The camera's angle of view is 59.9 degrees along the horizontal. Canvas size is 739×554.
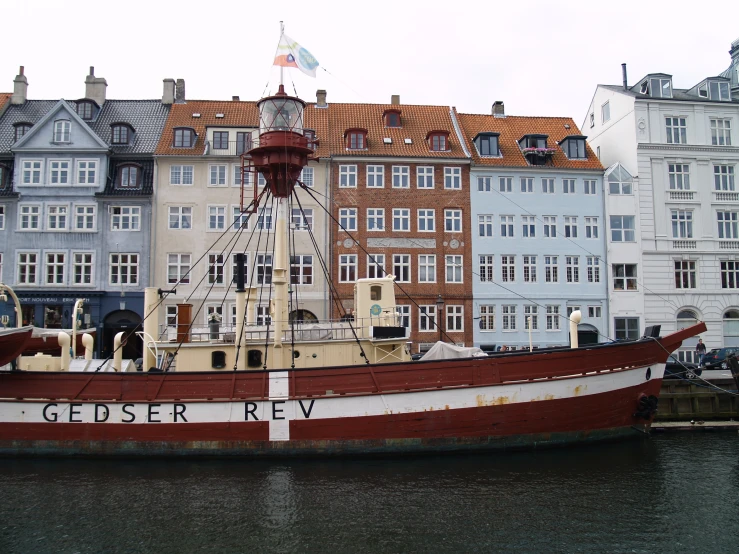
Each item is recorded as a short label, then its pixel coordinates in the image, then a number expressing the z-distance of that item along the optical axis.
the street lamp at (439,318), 36.51
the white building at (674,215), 38.56
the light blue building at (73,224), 36.00
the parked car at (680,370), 25.41
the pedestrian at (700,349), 34.88
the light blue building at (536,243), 38.22
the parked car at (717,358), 30.28
